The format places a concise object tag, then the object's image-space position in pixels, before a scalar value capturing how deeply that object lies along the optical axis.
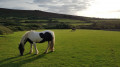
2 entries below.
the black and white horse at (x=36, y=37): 8.00
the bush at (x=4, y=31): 23.72
